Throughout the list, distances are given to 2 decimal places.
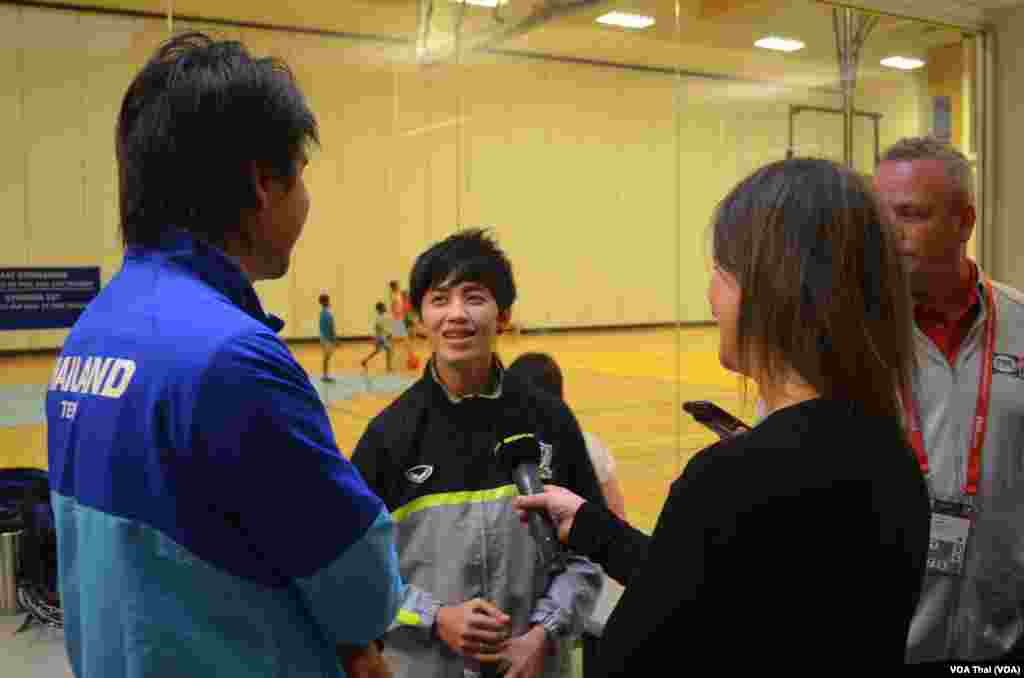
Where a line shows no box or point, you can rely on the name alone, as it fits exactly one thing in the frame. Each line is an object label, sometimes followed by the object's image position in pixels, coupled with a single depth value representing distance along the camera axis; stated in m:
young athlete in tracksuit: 2.00
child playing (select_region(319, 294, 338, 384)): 5.94
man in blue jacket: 1.06
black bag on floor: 3.59
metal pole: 6.07
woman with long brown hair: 1.01
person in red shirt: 2.01
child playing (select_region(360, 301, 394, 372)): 6.03
